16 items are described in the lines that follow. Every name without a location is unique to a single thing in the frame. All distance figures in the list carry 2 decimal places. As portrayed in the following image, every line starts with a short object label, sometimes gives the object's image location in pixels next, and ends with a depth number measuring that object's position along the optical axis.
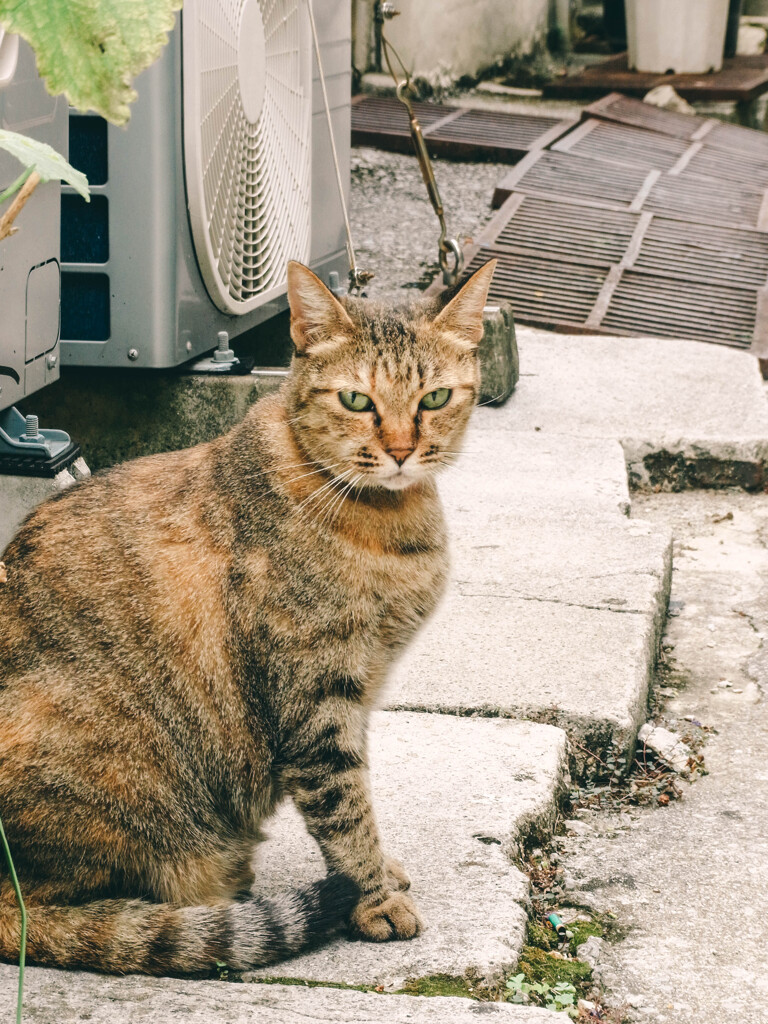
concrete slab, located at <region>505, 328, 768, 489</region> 4.53
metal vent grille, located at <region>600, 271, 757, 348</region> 5.79
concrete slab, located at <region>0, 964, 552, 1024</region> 1.72
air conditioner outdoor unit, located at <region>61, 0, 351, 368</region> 3.17
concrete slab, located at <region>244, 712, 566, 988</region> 1.96
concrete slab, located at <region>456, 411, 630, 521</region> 3.96
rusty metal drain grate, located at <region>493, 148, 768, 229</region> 7.00
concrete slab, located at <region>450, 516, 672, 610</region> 3.35
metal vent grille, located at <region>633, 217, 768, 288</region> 6.25
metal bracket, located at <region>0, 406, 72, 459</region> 2.89
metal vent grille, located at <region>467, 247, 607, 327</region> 5.87
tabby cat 1.93
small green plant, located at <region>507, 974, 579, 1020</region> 1.91
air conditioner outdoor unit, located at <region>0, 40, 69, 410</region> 2.53
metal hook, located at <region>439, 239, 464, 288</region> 4.24
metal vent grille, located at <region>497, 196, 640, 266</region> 6.38
